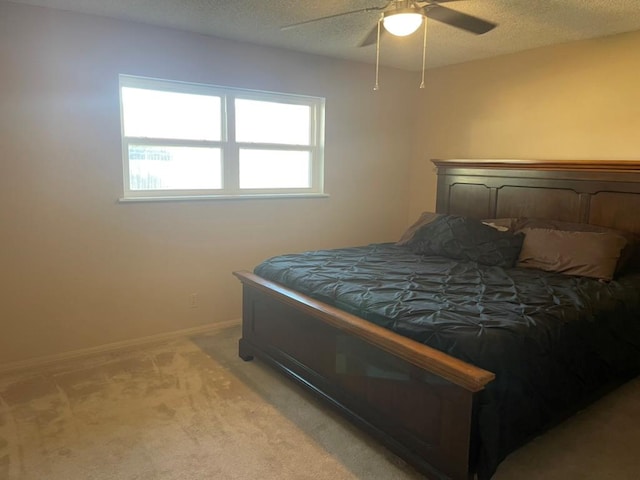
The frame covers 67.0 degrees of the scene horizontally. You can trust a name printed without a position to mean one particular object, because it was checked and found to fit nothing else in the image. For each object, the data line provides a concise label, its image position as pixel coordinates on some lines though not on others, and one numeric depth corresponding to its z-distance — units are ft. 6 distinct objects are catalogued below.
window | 11.54
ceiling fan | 7.33
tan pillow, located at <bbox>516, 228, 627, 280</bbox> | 9.75
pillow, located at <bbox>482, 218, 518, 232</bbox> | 11.88
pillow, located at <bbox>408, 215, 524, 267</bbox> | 10.87
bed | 6.38
